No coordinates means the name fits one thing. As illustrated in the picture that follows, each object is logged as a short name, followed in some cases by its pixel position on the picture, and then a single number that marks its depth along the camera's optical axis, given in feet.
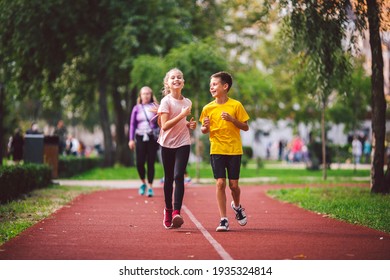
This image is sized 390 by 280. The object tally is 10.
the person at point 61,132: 109.05
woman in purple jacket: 50.67
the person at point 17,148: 93.97
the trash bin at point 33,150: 65.41
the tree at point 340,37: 49.19
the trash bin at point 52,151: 72.74
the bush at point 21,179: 45.21
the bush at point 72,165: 82.43
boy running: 32.09
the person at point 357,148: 152.05
